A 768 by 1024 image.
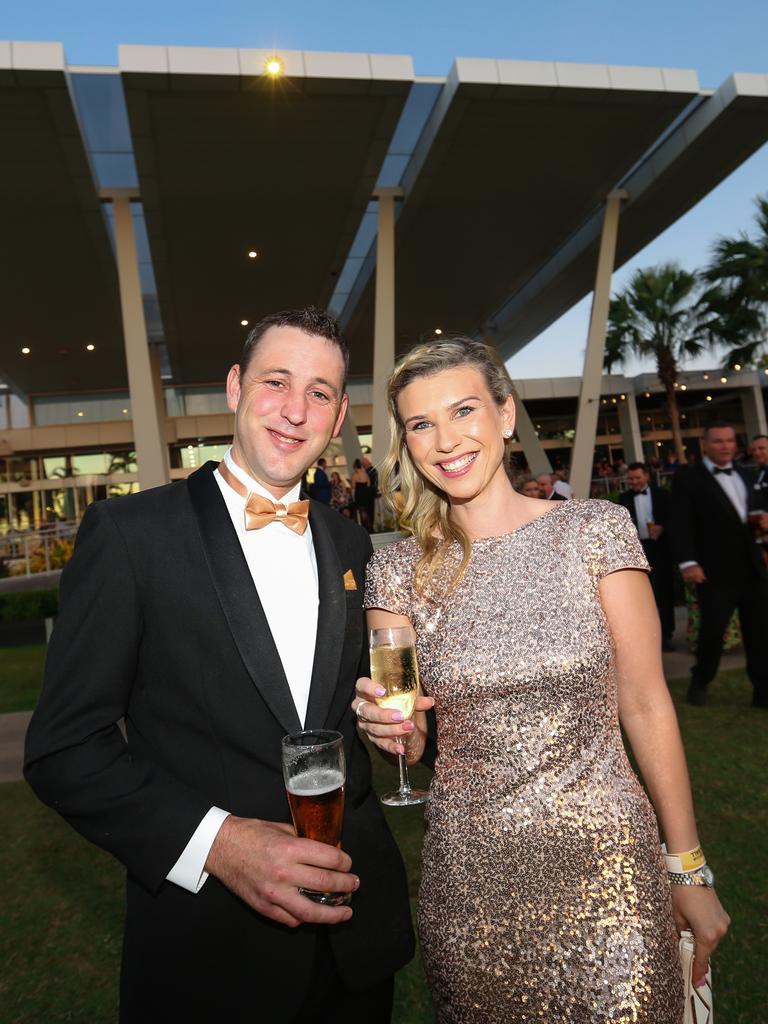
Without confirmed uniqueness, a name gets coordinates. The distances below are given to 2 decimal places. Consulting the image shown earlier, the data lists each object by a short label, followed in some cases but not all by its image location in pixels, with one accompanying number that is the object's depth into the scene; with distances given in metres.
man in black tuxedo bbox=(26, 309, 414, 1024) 1.49
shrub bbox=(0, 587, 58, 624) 12.77
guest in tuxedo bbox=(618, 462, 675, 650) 8.34
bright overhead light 10.31
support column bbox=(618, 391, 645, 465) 36.97
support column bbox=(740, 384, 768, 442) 38.91
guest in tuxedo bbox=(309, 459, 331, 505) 12.06
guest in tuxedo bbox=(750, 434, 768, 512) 6.36
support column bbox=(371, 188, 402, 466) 14.74
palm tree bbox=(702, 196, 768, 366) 23.14
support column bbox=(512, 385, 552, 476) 22.75
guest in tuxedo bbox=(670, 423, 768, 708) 6.07
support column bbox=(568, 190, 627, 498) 17.11
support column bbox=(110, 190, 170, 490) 13.75
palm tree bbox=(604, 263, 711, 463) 27.55
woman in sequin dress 1.68
